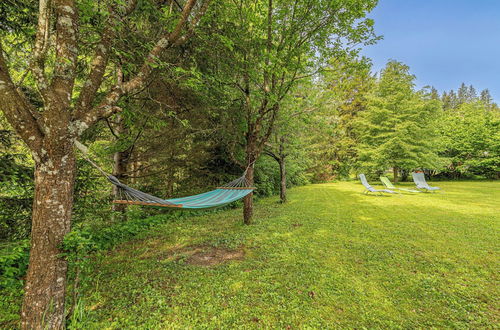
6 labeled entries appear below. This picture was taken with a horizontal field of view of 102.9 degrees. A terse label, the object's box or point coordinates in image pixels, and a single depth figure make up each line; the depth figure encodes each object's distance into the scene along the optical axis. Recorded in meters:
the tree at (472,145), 13.23
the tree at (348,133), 15.73
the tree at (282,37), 3.59
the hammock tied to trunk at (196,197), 2.15
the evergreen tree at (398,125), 11.44
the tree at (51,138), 1.54
